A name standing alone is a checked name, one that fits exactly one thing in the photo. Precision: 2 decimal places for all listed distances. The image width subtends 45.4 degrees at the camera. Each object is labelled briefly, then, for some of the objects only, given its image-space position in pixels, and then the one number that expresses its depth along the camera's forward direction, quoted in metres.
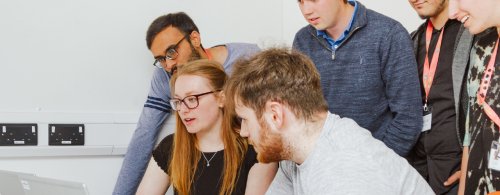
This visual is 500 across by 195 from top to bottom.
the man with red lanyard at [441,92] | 1.63
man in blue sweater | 1.73
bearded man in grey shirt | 1.14
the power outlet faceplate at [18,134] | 2.24
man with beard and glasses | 2.17
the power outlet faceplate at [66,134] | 2.33
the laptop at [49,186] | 1.18
